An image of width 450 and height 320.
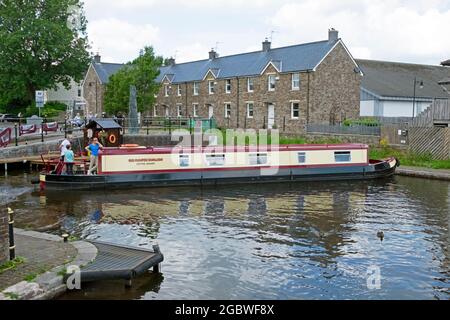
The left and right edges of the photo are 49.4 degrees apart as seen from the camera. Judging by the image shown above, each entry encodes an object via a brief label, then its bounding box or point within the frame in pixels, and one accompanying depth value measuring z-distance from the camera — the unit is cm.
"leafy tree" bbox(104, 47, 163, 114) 4791
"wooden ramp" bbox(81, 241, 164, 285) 957
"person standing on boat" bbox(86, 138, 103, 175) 2319
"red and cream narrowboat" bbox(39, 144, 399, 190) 2298
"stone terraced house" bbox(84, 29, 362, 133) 4166
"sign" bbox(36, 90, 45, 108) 3250
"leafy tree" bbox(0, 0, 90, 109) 5178
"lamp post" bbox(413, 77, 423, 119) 5291
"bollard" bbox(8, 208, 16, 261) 996
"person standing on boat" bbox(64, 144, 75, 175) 2253
